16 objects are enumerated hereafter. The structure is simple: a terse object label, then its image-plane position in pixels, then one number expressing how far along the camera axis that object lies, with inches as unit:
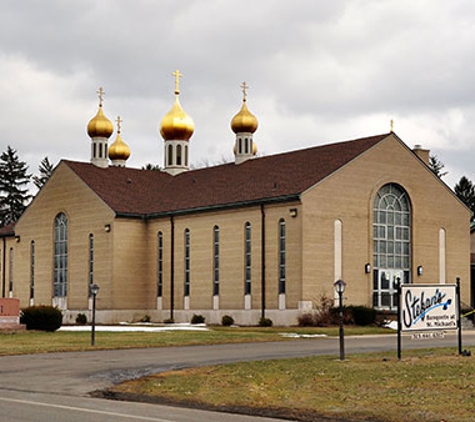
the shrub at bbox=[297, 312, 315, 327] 1953.7
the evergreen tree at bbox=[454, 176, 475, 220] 4109.3
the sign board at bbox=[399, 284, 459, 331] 966.4
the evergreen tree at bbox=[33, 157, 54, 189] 4810.5
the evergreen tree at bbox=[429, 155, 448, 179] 4313.5
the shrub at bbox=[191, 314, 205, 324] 2188.0
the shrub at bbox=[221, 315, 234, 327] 2105.1
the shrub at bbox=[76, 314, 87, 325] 2364.7
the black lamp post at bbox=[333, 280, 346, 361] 962.1
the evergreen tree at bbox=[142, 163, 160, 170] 4692.4
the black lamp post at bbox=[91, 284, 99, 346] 1335.8
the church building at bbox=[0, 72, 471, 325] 2049.7
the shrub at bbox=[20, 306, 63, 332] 1686.8
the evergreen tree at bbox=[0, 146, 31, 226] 4431.6
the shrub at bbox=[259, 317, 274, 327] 2020.2
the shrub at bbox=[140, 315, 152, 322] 2348.7
